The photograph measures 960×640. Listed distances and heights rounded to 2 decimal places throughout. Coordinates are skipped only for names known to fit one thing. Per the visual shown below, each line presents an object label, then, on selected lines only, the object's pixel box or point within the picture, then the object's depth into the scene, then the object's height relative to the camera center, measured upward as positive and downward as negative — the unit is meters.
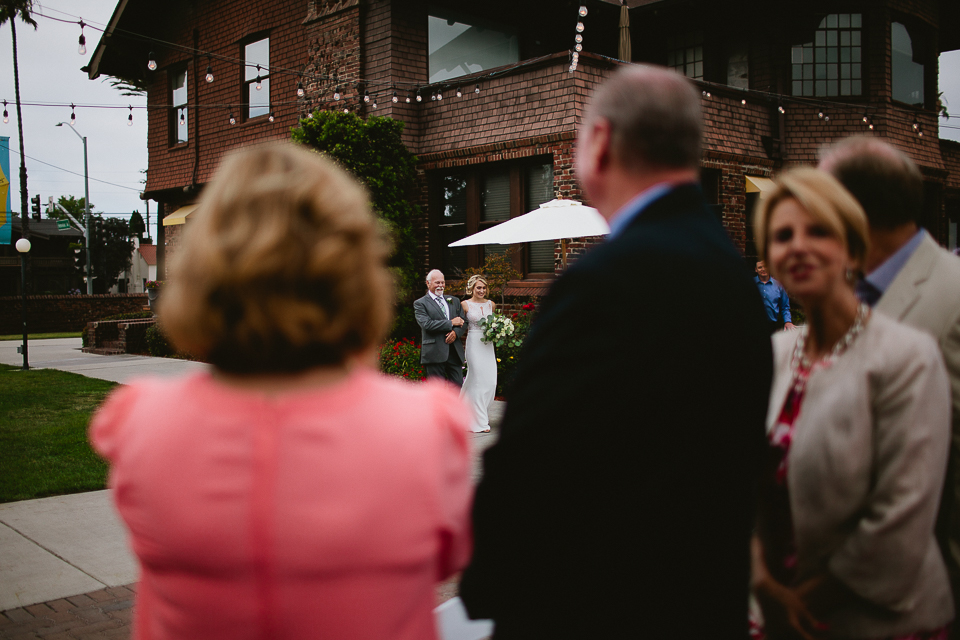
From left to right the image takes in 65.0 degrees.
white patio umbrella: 9.95 +0.88
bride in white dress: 9.24 -1.00
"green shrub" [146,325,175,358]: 18.70 -1.25
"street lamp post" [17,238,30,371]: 16.23 +0.98
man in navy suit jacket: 1.41 -0.32
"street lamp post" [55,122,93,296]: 43.58 +6.07
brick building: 13.40 +4.27
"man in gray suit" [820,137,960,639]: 1.98 +0.07
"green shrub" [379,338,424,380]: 11.52 -1.08
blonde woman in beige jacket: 1.74 -0.42
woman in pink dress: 1.20 -0.25
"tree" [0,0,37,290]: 26.09 +6.90
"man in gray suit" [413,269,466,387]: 9.23 -0.49
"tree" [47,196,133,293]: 56.44 +3.54
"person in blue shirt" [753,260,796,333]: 10.79 -0.23
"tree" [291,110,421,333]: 13.55 +2.39
